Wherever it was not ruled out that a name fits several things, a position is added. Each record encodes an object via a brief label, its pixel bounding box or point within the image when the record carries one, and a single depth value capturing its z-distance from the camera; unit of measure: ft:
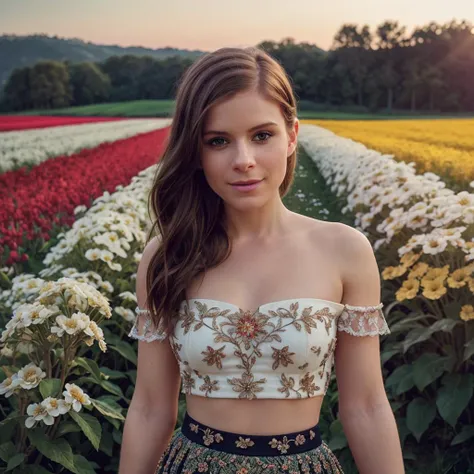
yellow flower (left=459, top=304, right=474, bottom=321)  11.06
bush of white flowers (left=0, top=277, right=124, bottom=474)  8.34
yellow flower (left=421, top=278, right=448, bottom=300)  11.53
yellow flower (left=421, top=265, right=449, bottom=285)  11.89
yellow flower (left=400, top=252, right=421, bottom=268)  12.85
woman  5.12
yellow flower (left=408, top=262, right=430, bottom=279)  12.49
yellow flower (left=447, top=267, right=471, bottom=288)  11.48
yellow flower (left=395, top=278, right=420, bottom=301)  12.06
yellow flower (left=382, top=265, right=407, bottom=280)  13.19
